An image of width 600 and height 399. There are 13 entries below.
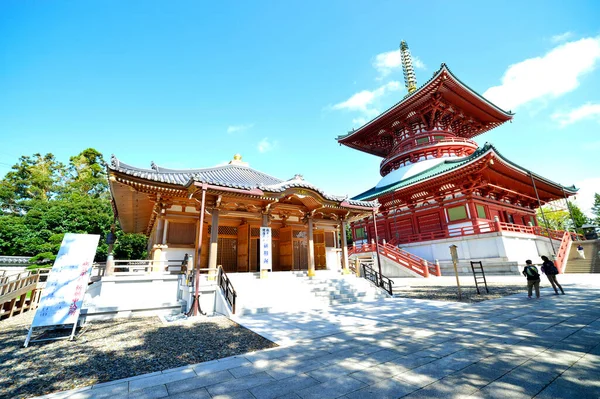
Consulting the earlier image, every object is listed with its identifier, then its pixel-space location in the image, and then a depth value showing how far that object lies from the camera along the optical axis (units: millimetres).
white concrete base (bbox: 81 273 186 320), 8062
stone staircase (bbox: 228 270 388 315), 8117
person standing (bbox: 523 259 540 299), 8047
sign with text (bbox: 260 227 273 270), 10320
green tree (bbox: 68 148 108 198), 38906
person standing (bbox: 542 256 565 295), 8672
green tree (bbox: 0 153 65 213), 35175
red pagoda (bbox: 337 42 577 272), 16984
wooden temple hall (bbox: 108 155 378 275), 9578
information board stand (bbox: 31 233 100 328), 5438
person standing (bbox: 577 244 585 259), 17170
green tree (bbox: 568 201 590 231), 40372
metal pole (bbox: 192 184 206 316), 7691
